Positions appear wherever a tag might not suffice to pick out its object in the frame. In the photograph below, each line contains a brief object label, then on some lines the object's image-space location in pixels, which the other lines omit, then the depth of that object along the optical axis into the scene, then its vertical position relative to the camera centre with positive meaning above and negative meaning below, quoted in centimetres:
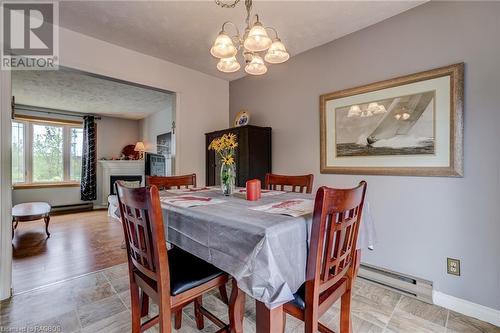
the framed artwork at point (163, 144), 531 +51
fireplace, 596 -33
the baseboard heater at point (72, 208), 540 -100
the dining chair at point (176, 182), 178 -15
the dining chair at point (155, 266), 98 -51
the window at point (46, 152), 506 +32
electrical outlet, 178 -77
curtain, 566 +5
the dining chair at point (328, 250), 88 -36
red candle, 154 -16
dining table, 85 -32
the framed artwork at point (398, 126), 179 +34
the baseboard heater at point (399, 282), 190 -101
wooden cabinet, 287 +16
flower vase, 172 -9
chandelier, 139 +75
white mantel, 593 -18
